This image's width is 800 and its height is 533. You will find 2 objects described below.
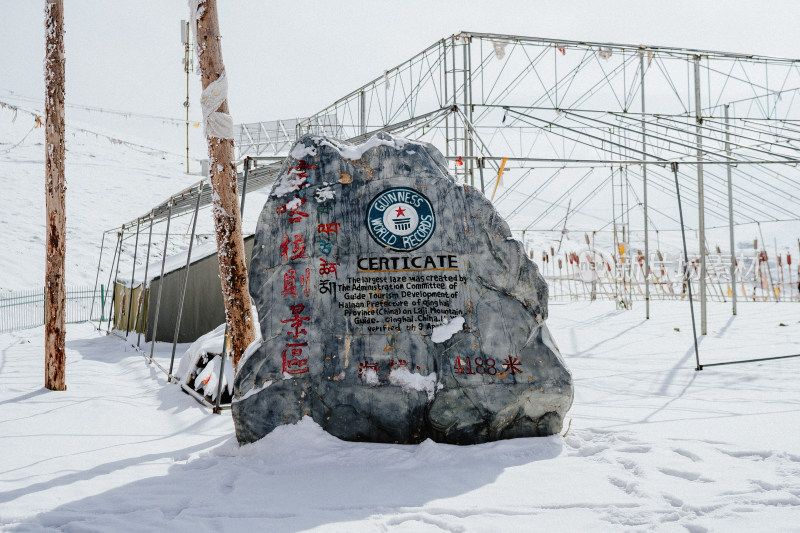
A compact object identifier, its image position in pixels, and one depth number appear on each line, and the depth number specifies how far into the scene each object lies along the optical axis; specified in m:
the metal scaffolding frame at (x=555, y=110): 9.16
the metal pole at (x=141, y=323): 12.20
